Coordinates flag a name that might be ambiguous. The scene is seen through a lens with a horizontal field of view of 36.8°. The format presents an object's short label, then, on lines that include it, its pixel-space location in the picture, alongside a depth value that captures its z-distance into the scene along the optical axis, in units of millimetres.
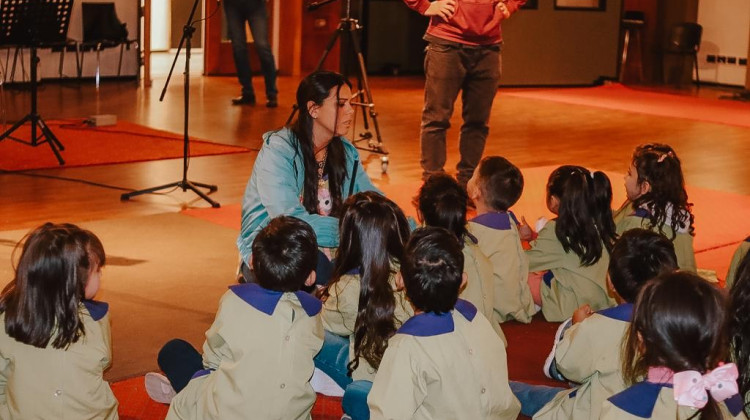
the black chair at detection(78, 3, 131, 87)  10883
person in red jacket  5969
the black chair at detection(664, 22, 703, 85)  13617
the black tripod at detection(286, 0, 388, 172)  7062
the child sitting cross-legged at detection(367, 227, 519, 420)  2635
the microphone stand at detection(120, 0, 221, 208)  5738
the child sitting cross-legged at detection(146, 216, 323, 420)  2836
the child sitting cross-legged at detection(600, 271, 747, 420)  2193
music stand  6738
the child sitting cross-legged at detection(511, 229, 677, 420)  2980
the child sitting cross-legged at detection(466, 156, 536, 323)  4090
